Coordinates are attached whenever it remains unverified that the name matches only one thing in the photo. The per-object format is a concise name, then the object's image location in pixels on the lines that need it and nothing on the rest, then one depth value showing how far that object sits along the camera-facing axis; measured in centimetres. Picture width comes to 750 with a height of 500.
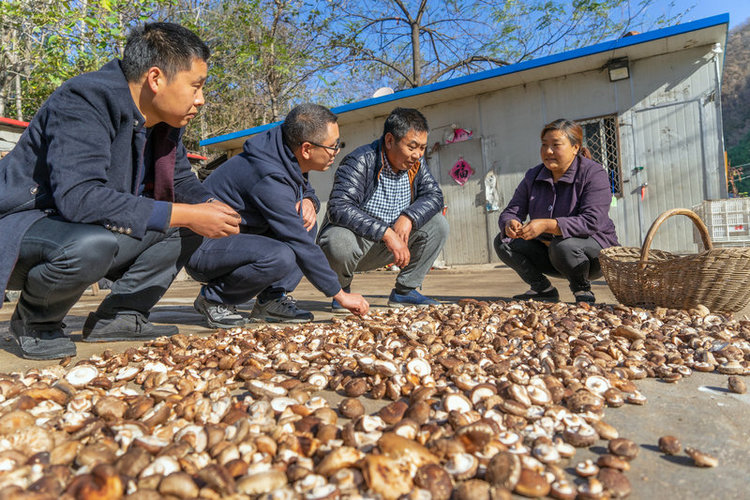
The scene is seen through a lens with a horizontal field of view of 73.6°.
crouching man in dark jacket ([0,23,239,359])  182
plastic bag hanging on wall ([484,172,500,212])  784
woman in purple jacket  320
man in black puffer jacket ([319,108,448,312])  327
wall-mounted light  666
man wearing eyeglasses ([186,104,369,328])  261
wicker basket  244
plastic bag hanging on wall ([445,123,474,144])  802
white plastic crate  487
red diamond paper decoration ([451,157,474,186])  809
